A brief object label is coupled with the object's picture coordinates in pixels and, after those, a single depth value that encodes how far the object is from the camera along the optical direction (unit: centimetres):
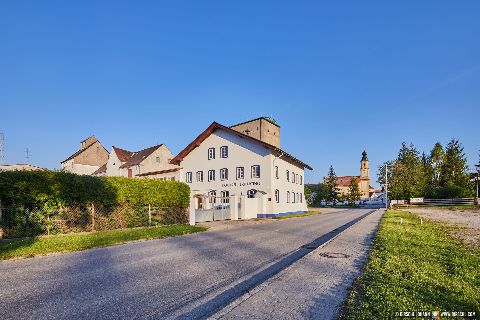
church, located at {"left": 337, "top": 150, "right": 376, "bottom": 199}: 12244
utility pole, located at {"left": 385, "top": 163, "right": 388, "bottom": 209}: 5555
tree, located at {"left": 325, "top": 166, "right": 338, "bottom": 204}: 8348
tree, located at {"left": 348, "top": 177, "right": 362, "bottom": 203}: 8362
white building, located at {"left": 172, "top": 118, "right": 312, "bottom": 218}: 3261
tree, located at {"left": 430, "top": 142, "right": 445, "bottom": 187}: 6875
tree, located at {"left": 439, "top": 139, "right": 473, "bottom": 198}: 5625
